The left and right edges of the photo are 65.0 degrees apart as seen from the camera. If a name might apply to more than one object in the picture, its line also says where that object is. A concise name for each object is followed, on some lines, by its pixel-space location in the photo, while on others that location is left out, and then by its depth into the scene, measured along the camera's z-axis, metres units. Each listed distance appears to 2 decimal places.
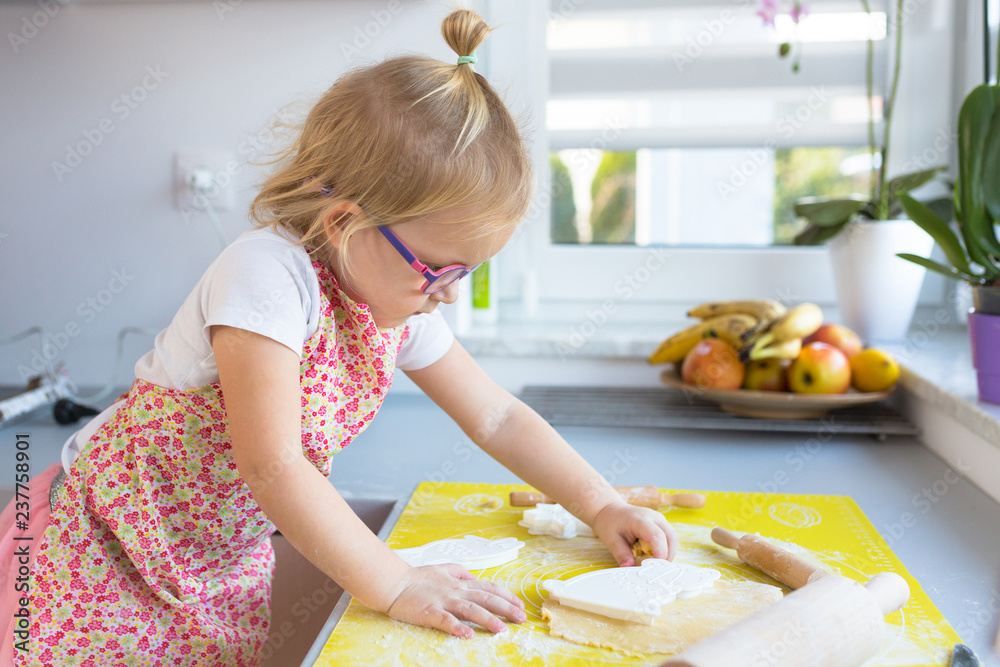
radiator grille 1.10
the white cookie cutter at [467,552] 0.68
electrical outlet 1.35
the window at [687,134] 1.51
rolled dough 0.55
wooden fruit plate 1.08
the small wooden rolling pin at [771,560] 0.62
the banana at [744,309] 1.21
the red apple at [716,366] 1.15
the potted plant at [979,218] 0.94
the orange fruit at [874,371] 1.13
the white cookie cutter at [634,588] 0.58
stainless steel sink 0.94
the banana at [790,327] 1.15
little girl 0.63
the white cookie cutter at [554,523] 0.75
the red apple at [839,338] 1.19
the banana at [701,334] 1.20
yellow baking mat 0.54
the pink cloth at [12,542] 0.72
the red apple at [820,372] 1.11
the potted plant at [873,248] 1.28
